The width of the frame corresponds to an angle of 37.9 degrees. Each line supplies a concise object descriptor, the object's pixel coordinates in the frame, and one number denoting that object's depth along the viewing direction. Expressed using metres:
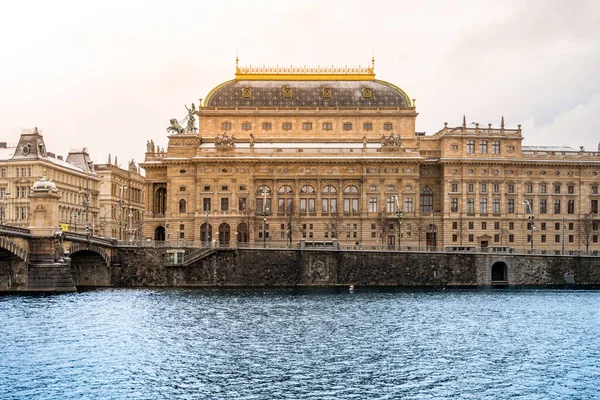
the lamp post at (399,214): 135.02
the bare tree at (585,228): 150.62
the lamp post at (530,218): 135.96
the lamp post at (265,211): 135.38
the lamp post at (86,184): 168.16
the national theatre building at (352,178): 148.75
